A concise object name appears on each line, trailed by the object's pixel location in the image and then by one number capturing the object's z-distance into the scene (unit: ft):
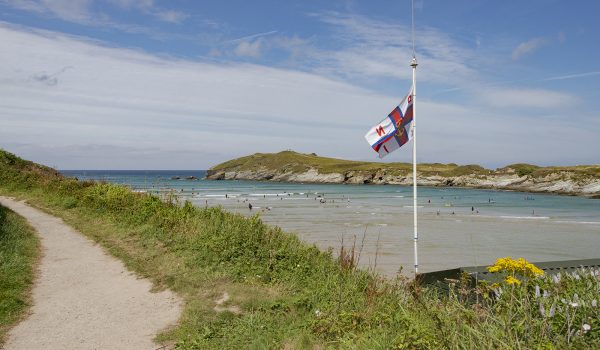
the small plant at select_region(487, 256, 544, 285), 23.56
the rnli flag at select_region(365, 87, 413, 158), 40.29
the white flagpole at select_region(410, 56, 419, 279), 38.27
